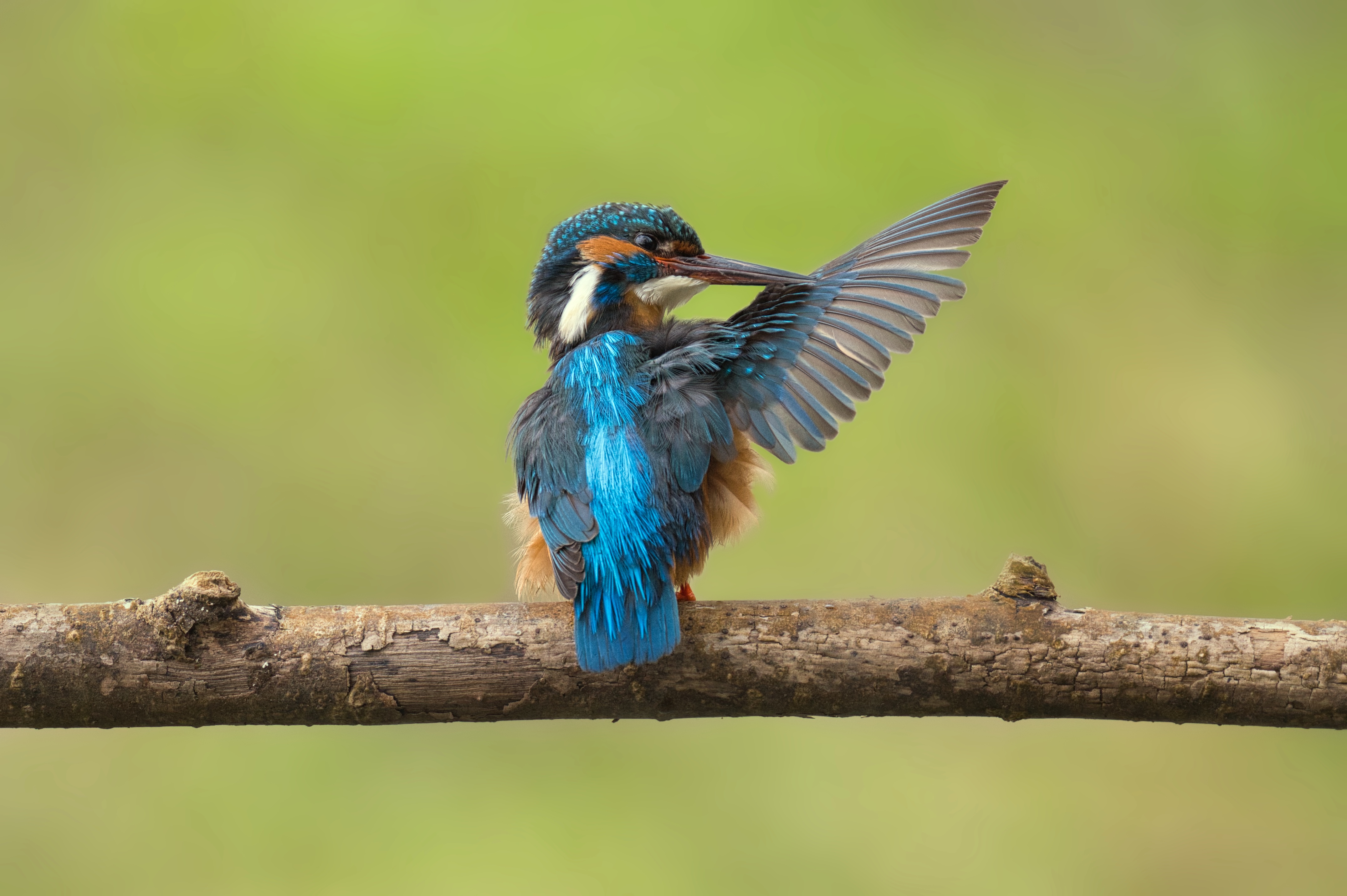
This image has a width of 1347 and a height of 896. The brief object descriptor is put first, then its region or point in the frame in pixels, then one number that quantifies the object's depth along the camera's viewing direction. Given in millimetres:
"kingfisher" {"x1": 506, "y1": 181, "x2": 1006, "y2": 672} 6721
